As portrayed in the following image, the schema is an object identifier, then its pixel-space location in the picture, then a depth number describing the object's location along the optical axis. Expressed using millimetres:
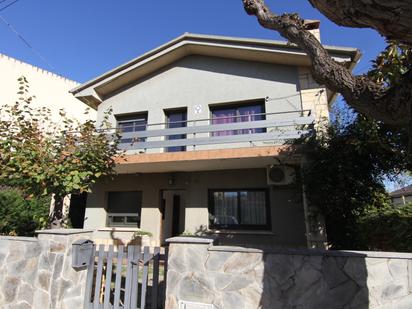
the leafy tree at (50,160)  6535
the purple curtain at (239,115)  11266
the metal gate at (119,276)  4918
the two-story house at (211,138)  9688
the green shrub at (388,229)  4945
